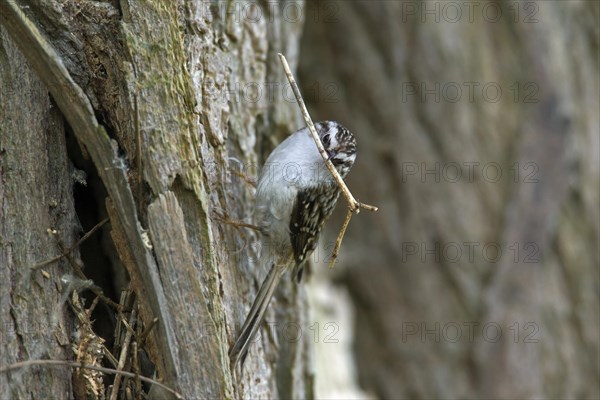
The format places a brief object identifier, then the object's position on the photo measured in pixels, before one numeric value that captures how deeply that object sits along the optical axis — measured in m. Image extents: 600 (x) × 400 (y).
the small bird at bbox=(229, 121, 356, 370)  7.59
